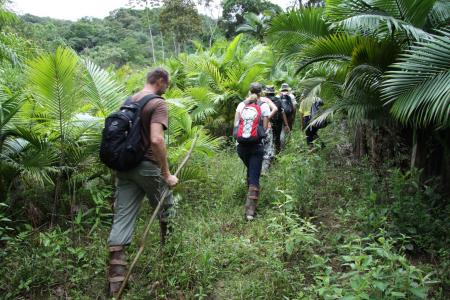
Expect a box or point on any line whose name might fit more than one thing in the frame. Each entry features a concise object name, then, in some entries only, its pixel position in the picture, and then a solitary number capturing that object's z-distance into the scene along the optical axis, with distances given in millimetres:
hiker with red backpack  5156
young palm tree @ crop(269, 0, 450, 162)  4477
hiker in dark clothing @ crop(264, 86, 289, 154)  7659
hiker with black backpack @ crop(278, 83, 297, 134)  8461
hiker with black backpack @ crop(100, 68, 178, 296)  3523
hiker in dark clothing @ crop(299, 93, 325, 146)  8431
